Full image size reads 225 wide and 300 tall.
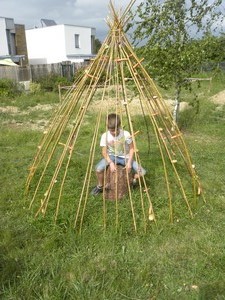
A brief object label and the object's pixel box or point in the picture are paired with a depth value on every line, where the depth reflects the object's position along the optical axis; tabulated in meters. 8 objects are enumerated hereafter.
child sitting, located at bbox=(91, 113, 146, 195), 3.77
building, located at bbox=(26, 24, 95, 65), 32.25
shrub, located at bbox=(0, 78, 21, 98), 14.85
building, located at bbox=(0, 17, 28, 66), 23.78
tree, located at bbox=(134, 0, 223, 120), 6.77
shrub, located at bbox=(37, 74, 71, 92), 17.11
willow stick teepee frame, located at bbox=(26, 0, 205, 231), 3.54
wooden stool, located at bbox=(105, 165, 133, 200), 3.93
